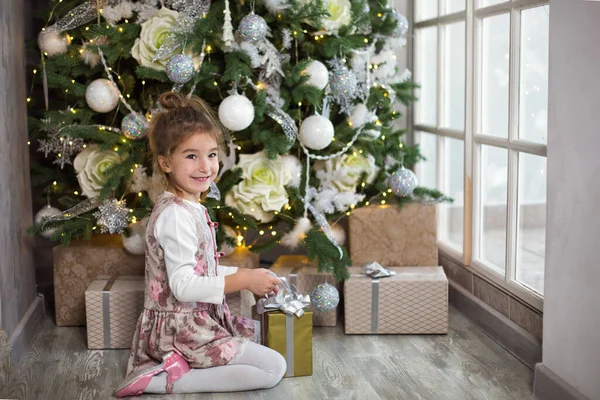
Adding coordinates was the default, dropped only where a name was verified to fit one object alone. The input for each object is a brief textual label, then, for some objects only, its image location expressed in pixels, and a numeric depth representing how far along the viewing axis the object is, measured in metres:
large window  2.97
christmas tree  3.12
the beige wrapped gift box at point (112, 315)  3.08
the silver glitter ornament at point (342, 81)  3.25
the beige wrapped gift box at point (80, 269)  3.36
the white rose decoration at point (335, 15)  3.21
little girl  2.60
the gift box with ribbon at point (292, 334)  2.78
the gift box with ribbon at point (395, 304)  3.20
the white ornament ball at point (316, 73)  3.15
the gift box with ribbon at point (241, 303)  3.12
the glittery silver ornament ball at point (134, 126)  3.13
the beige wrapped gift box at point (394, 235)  3.43
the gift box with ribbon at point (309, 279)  3.30
